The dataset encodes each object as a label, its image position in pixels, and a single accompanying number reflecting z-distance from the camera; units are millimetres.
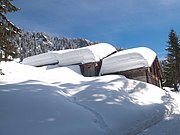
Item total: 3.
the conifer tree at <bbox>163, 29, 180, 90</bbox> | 38438
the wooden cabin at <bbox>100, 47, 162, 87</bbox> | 28781
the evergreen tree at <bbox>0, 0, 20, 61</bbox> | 12951
